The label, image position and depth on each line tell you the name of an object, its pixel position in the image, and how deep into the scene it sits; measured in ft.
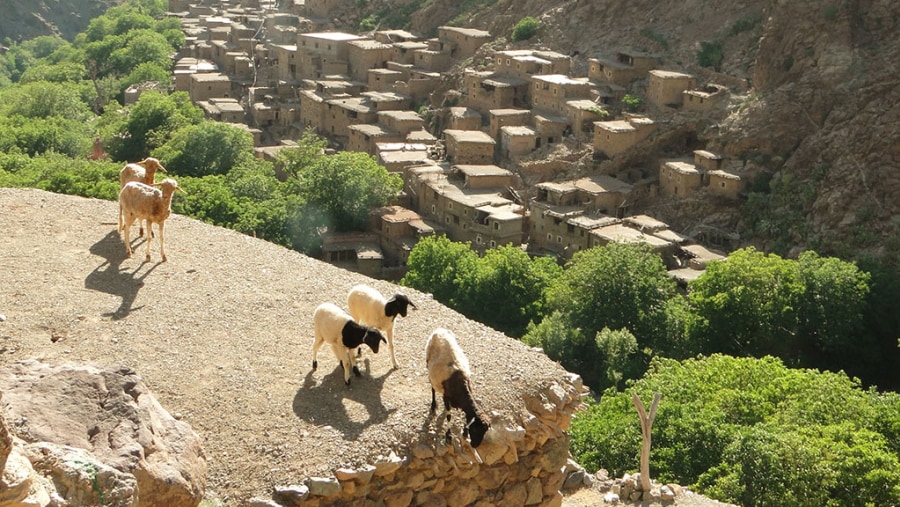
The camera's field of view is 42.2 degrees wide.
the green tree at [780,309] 96.53
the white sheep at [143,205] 44.47
